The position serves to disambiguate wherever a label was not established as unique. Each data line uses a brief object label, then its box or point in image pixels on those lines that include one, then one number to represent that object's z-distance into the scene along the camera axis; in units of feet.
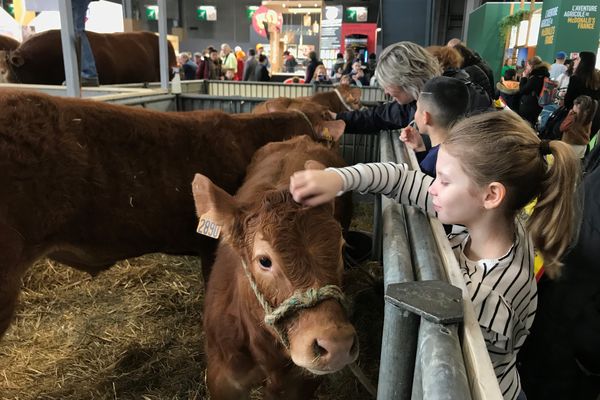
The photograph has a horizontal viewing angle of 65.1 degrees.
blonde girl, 4.72
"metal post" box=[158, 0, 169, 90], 17.38
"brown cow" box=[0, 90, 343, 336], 6.81
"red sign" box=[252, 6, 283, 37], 54.75
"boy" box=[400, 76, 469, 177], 7.59
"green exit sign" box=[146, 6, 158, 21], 81.56
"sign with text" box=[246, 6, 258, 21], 84.38
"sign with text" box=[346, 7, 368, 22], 84.02
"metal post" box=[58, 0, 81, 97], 12.02
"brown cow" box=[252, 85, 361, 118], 15.04
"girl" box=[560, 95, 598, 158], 18.45
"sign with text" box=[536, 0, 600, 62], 23.36
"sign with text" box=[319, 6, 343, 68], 67.26
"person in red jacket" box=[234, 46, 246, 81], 53.15
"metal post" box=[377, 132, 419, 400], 3.42
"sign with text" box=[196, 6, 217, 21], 85.05
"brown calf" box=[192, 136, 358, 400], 4.95
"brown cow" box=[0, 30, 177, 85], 20.72
